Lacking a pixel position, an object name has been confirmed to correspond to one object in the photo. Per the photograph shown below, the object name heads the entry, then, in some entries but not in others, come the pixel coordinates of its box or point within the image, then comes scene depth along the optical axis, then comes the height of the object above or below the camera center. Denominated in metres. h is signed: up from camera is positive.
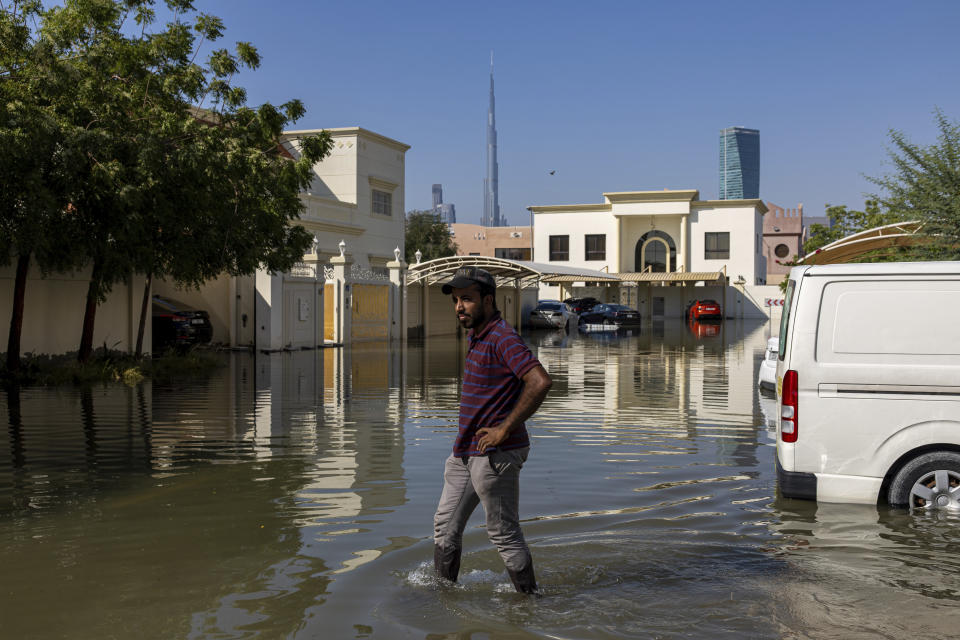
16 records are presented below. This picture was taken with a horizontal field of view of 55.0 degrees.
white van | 6.47 -0.48
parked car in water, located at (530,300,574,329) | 46.44 +0.24
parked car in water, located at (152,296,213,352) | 24.47 -0.10
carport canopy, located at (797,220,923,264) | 15.80 +1.43
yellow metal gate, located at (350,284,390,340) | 31.33 +0.35
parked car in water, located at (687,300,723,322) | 61.75 +0.58
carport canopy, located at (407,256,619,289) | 35.69 +2.17
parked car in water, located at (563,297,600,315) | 59.34 +1.08
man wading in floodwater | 4.69 -0.50
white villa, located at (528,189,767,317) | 69.38 +5.88
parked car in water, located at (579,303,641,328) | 50.38 +0.24
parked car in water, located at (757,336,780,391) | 14.47 -0.81
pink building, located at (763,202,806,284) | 110.00 +10.09
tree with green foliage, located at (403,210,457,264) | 70.44 +6.74
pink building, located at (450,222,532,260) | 101.06 +8.99
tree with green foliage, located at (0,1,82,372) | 13.76 +2.48
